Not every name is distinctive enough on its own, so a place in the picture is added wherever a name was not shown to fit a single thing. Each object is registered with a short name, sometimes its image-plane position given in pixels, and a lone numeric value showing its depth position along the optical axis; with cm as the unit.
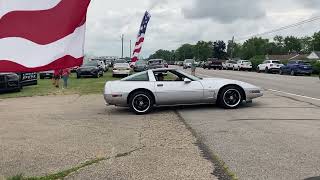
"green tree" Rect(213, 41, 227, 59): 13962
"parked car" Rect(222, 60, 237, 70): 6694
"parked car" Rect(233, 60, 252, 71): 6198
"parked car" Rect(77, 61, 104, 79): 4053
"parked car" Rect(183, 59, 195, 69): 7228
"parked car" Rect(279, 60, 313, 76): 4381
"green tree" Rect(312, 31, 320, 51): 13715
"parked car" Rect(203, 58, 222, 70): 6900
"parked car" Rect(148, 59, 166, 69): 4303
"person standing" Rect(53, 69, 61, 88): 2640
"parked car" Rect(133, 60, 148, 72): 4770
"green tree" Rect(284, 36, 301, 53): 16462
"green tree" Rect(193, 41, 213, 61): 16100
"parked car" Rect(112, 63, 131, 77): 4000
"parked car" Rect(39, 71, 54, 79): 4100
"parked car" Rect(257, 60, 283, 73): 5086
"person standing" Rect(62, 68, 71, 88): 2535
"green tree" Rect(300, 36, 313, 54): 15738
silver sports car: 1376
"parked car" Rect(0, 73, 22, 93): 2244
